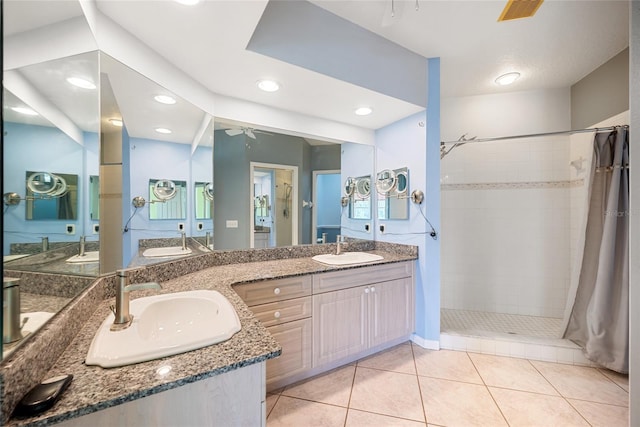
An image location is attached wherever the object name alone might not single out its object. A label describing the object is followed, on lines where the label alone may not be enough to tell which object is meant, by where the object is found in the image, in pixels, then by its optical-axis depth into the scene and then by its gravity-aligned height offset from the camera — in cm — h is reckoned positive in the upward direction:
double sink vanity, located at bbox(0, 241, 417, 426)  60 -43
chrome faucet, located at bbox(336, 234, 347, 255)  236 -31
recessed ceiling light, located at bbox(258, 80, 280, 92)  178 +93
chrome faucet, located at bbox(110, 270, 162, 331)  90 -33
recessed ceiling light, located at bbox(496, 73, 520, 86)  244 +133
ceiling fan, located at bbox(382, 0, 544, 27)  147 +134
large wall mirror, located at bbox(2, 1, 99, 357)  62 +19
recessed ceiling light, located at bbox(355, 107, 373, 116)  221 +92
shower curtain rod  189 +63
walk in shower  258 -22
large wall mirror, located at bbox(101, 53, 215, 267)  133 +30
